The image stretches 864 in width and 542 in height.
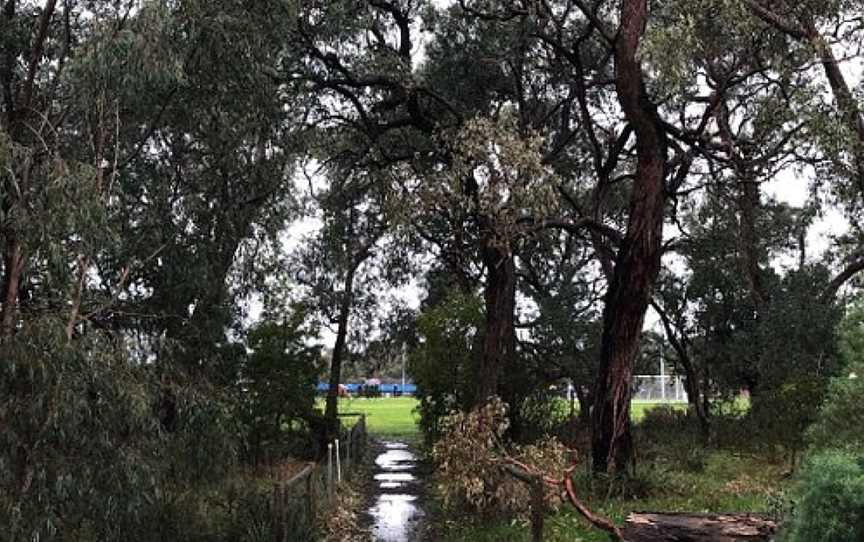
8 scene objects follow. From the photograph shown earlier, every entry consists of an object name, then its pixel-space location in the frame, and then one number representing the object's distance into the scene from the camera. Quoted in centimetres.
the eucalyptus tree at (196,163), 1027
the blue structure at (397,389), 8912
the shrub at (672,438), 1826
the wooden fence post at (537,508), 966
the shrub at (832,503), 500
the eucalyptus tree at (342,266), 2464
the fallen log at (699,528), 876
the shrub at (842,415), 668
